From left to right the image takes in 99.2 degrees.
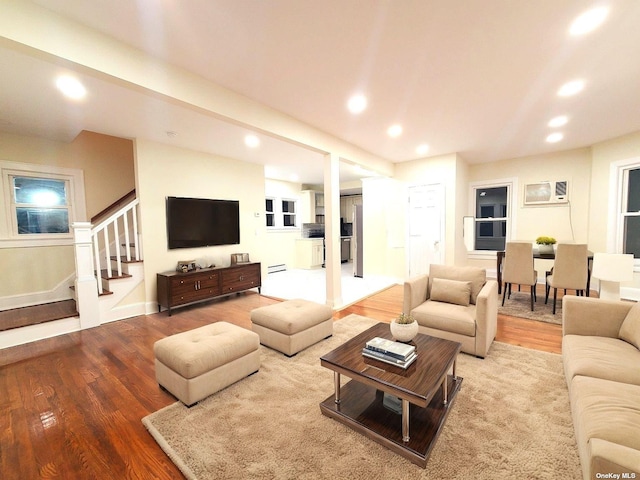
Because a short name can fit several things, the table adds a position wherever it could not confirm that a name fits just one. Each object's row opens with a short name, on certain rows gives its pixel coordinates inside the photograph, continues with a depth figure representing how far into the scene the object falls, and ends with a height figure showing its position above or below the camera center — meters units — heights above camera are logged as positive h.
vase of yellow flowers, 4.31 -0.40
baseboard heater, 7.57 -1.19
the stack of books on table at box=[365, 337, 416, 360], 1.78 -0.84
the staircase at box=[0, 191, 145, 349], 3.24 -0.74
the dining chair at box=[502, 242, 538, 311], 4.02 -0.67
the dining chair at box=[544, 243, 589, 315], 3.67 -0.66
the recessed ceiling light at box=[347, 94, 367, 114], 2.99 +1.39
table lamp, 2.60 -0.52
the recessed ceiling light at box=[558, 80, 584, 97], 2.72 +1.36
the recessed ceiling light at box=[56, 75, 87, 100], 2.51 +1.38
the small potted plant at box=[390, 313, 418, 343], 1.98 -0.77
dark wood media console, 4.05 -0.92
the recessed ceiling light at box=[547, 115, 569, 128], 3.62 +1.36
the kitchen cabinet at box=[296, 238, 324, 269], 8.00 -0.80
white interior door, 5.52 -0.09
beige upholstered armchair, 2.57 -0.89
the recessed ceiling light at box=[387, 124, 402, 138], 3.87 +1.38
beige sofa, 1.00 -0.91
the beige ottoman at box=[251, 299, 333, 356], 2.69 -1.03
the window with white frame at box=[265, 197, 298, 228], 7.80 +0.38
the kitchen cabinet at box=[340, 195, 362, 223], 9.60 +0.70
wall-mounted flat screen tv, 4.48 +0.10
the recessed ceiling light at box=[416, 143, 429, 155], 4.86 +1.37
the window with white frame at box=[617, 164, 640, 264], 4.48 +0.09
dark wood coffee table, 1.53 -1.21
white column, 4.17 -0.05
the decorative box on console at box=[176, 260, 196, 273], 4.33 -0.62
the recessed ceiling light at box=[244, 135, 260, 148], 4.07 +1.34
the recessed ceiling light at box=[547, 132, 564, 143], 4.31 +1.36
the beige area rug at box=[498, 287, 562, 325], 3.68 -1.31
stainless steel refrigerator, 6.83 -0.43
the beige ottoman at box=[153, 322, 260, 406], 1.97 -1.03
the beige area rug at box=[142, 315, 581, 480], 1.44 -1.30
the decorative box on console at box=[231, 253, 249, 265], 5.14 -0.60
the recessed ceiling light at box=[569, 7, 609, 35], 1.79 +1.37
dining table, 3.79 -0.58
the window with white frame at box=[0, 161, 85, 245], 3.98 +0.45
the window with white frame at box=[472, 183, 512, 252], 6.05 +0.14
